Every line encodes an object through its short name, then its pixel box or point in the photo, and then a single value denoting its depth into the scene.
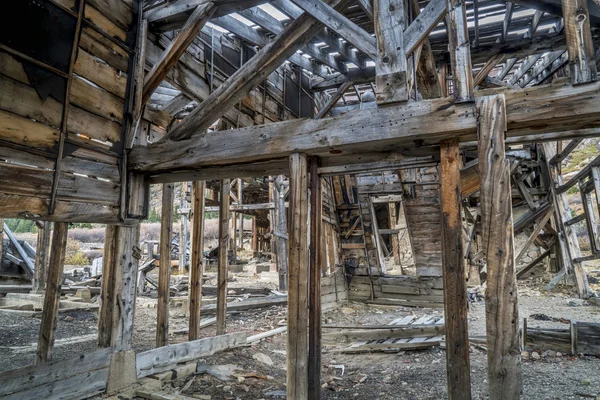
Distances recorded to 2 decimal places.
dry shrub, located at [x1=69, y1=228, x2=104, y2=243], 32.59
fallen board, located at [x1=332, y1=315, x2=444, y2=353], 6.19
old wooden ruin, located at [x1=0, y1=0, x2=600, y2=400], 2.92
